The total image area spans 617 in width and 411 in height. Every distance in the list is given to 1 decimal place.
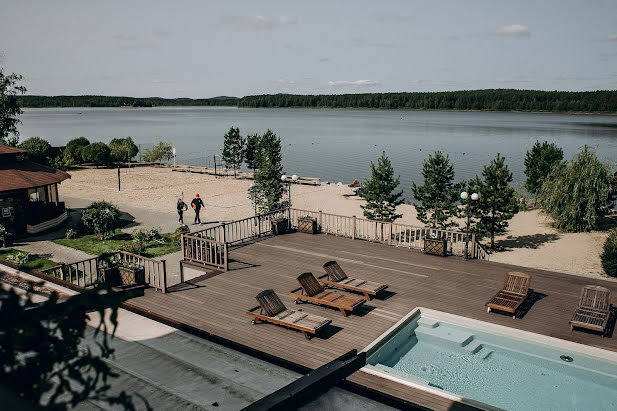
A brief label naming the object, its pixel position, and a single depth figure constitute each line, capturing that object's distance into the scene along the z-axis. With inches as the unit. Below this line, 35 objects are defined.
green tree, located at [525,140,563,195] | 1463.6
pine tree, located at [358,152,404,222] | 988.6
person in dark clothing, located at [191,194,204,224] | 1027.3
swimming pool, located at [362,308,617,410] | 352.2
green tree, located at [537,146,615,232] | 1157.1
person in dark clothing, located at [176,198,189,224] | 1011.5
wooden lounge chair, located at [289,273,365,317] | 451.5
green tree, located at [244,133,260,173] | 2115.0
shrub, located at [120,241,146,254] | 792.1
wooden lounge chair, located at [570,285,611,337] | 421.1
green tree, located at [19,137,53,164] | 1976.5
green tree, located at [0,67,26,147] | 1673.2
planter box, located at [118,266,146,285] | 510.3
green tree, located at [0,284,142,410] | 93.6
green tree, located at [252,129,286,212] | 956.0
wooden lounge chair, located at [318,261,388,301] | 488.7
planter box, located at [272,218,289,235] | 728.3
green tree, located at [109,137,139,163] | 2206.0
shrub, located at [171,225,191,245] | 898.9
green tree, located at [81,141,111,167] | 2178.9
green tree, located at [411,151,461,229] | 975.6
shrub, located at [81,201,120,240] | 920.3
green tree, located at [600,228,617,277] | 839.7
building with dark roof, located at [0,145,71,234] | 901.2
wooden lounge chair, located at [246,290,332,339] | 406.7
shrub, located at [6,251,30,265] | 721.3
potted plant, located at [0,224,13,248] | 836.6
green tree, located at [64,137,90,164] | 2217.2
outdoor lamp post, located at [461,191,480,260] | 605.5
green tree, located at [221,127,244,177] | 2082.9
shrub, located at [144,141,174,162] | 2443.4
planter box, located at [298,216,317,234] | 735.1
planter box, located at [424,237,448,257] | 627.5
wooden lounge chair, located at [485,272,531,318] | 456.4
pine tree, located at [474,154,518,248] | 999.6
